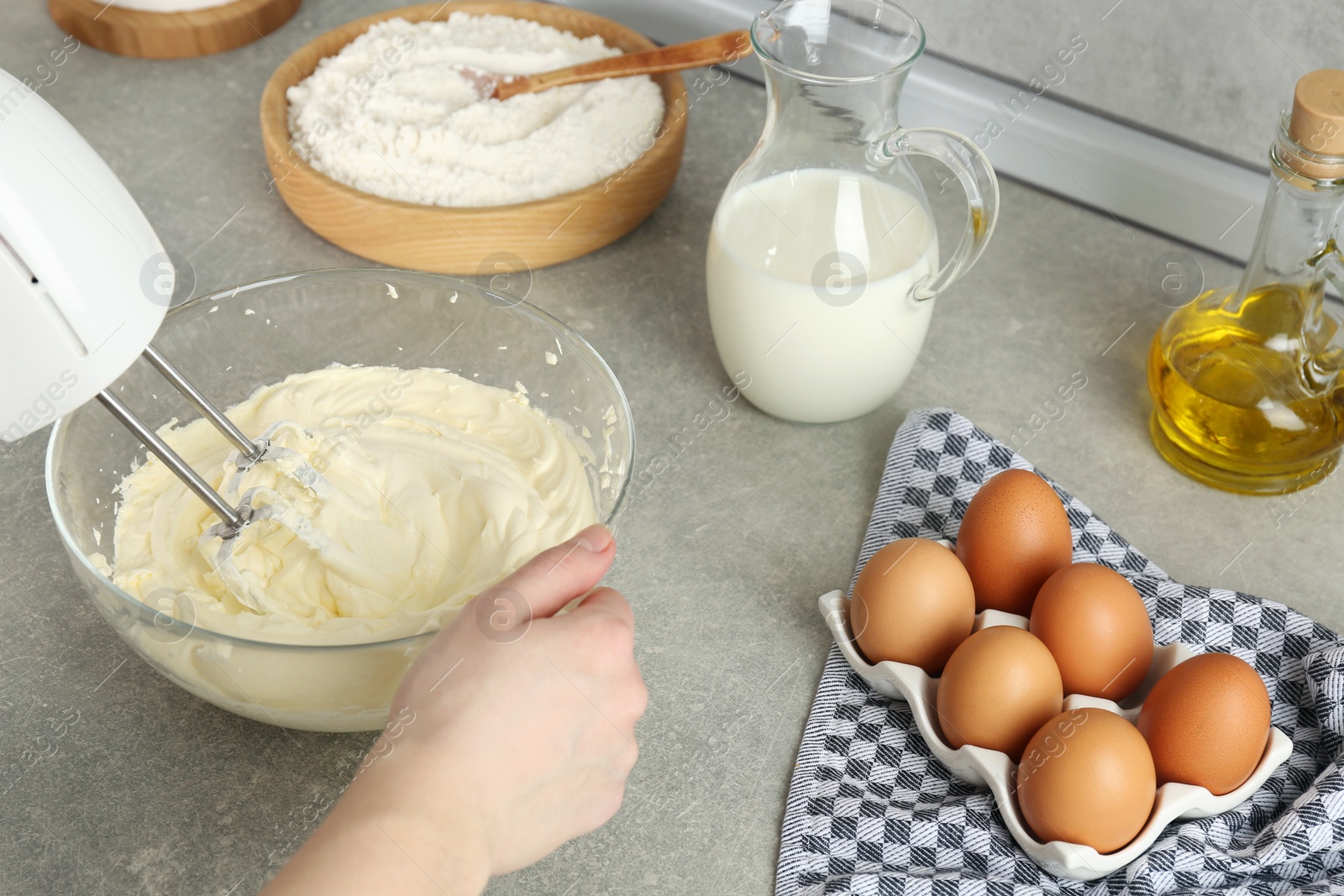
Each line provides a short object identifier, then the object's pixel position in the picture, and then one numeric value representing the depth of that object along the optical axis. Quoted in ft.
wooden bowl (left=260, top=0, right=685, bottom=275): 3.68
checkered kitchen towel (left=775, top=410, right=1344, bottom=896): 2.27
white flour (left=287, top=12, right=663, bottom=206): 3.79
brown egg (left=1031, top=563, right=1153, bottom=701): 2.45
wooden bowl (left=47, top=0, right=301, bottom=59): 4.80
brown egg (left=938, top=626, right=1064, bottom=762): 2.35
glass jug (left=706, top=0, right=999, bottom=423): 2.83
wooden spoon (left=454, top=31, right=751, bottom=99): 3.70
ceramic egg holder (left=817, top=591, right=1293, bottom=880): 2.22
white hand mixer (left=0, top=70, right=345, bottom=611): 1.71
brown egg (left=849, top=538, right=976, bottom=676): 2.55
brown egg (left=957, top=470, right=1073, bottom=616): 2.65
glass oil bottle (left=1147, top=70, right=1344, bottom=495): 2.75
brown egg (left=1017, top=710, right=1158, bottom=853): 2.18
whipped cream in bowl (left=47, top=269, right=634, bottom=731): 2.28
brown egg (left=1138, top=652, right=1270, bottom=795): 2.27
